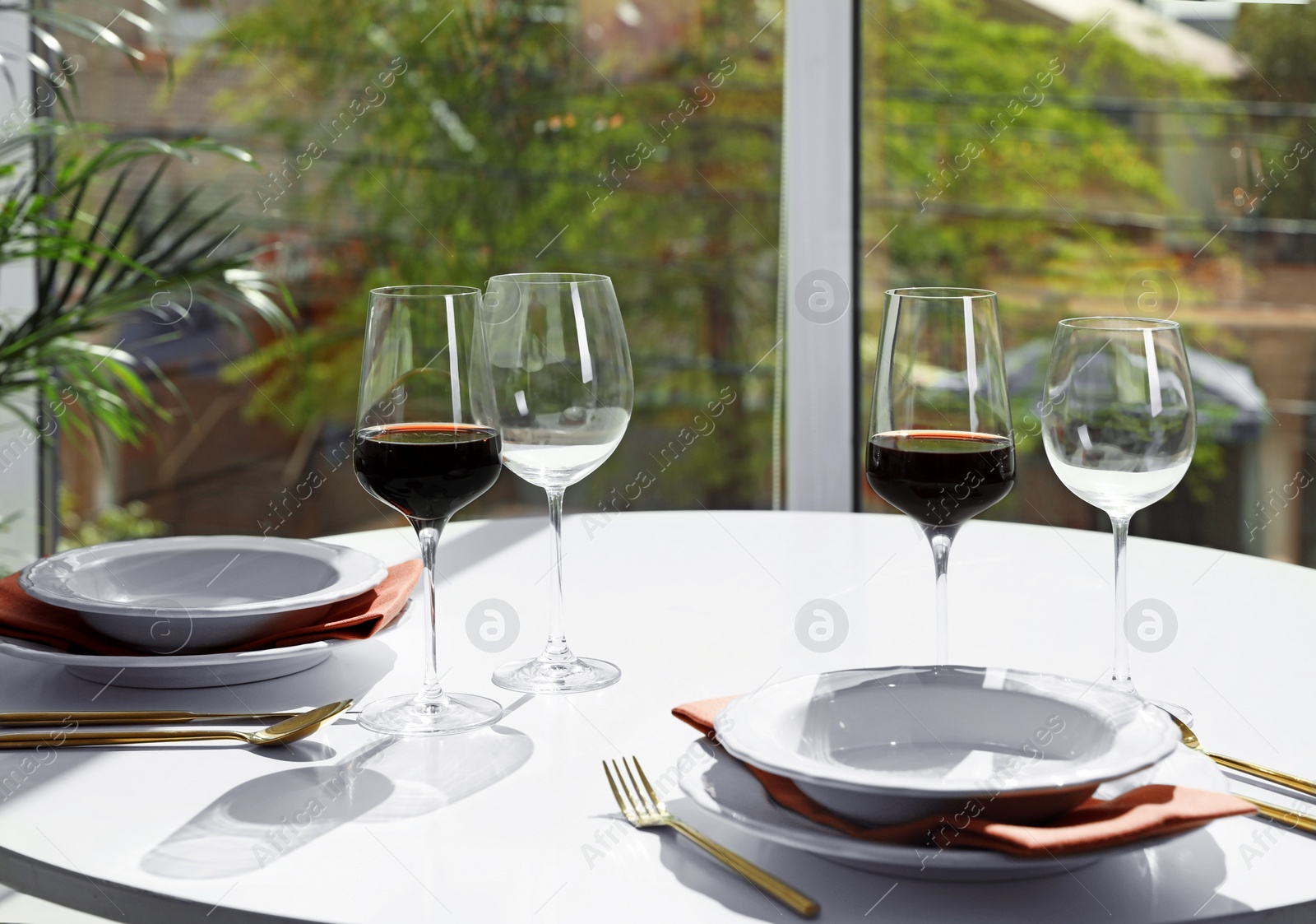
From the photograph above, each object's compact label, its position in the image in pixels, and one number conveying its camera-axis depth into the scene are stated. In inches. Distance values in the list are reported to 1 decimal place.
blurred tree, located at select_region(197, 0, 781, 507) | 156.3
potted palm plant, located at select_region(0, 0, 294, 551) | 82.4
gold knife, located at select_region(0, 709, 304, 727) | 30.4
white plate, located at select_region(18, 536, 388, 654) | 33.5
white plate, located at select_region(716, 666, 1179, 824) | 22.2
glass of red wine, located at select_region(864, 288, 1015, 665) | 30.8
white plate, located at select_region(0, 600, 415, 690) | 32.6
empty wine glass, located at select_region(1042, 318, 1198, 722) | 30.5
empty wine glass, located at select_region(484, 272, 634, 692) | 33.5
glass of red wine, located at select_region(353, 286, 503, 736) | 30.8
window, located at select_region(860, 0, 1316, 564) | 116.2
